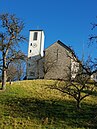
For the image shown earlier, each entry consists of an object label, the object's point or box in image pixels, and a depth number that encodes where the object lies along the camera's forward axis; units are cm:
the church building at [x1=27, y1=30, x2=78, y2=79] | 8981
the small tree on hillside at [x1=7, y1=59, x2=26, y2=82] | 8775
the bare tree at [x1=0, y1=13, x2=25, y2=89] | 4644
